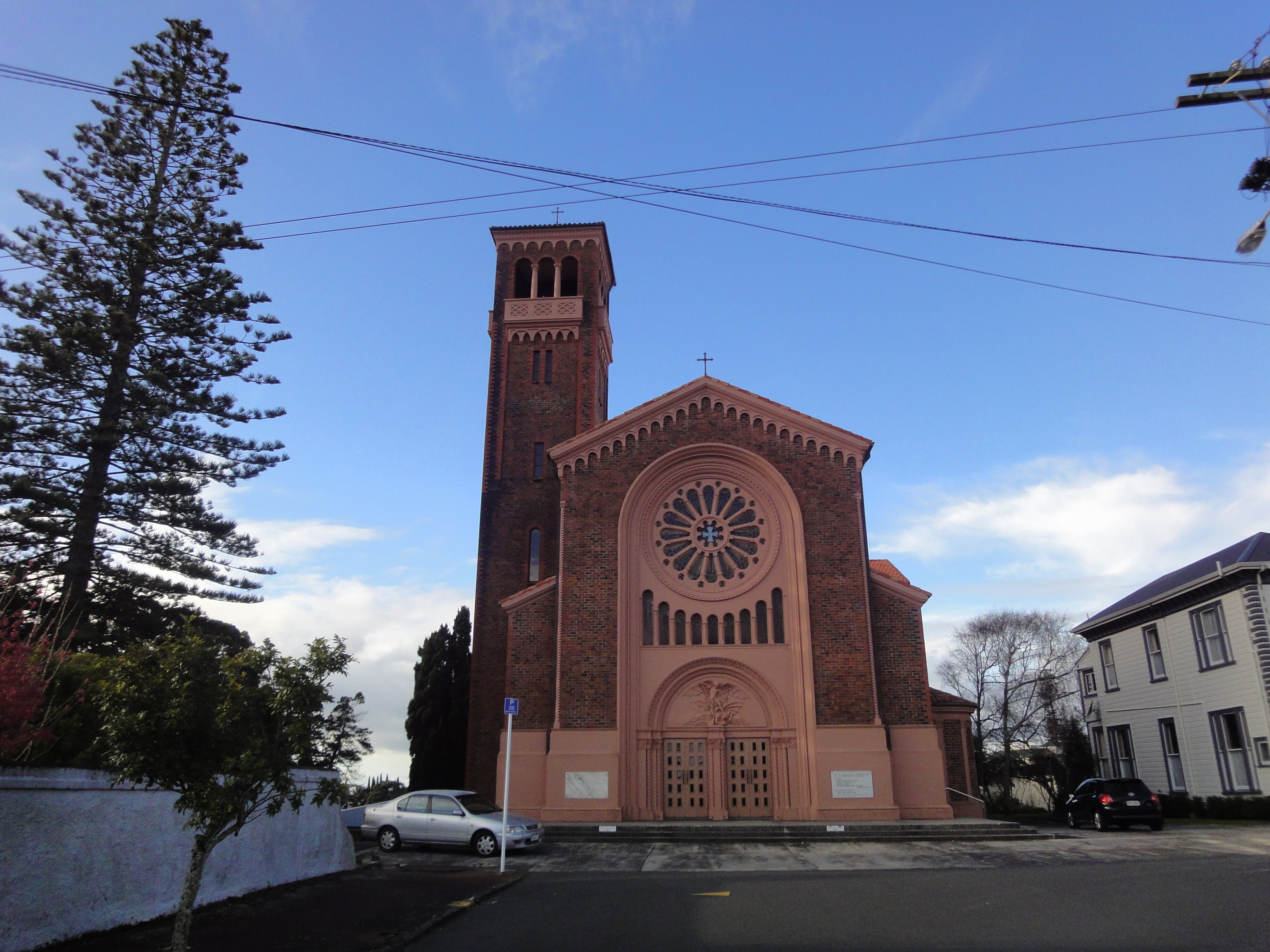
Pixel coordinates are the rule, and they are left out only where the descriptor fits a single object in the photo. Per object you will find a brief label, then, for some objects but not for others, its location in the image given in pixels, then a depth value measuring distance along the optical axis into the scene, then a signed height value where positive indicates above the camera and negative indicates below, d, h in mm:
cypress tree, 31172 +1758
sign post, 17094 +1033
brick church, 23812 +3274
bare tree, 42875 +4391
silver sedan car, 18406 -1293
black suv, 21781 -1029
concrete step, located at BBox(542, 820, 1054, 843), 20984 -1669
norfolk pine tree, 21141 +9755
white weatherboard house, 25156 +2718
